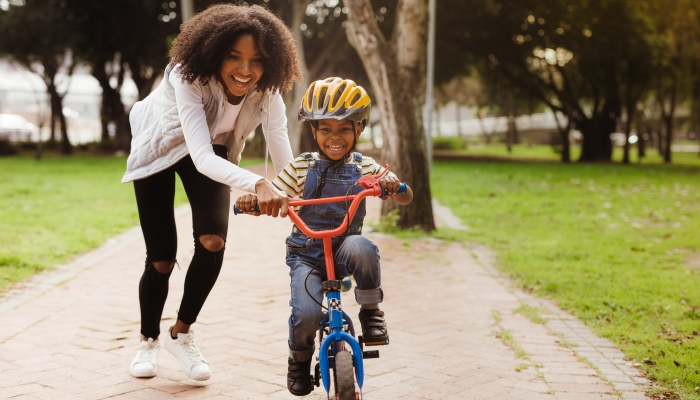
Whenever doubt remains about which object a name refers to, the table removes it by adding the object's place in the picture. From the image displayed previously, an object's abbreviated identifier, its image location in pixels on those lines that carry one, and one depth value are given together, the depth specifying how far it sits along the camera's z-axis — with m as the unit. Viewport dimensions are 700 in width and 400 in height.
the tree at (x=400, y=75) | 9.44
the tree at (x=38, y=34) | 24.16
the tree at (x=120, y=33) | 26.40
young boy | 3.09
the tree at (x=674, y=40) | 26.56
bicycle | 2.86
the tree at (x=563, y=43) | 26.66
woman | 3.45
